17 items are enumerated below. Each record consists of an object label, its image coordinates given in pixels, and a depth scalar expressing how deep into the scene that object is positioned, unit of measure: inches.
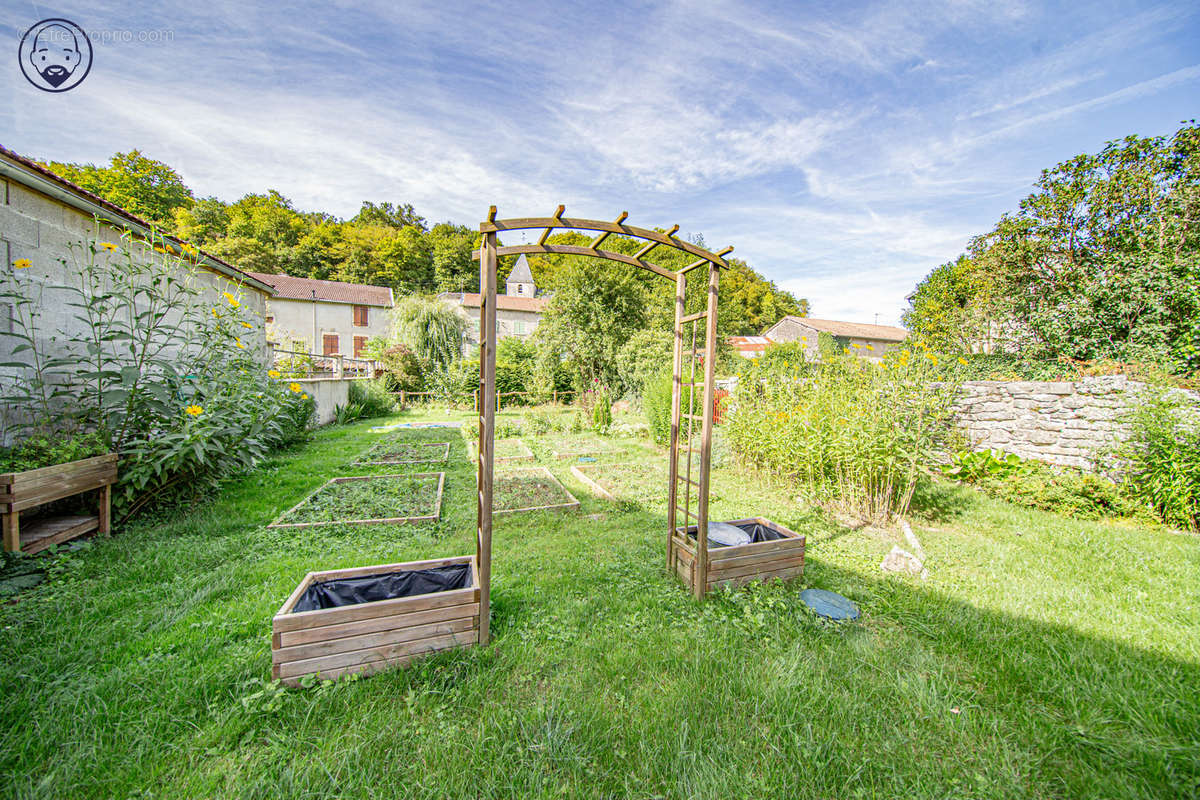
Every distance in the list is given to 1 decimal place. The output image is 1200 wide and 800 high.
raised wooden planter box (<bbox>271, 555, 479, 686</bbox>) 74.2
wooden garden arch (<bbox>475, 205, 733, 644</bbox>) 85.7
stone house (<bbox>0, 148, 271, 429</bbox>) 135.1
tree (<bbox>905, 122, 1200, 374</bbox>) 295.1
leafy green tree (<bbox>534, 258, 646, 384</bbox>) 562.6
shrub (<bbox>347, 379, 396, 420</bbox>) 482.6
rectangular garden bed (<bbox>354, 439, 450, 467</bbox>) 265.0
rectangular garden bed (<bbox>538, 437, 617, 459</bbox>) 311.0
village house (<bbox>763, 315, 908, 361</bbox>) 1134.6
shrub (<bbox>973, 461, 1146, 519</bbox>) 179.0
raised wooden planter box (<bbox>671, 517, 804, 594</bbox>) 112.1
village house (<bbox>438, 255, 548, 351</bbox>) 1079.0
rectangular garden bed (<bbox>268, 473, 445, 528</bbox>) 161.9
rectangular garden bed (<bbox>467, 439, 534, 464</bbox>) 290.6
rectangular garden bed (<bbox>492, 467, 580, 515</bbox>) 187.2
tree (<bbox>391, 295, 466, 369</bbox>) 643.5
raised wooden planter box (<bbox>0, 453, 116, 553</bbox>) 107.3
